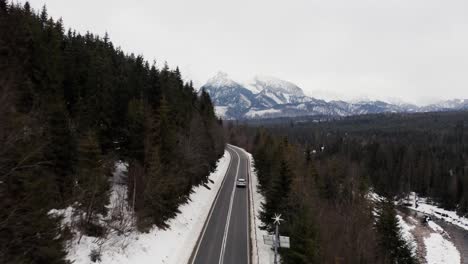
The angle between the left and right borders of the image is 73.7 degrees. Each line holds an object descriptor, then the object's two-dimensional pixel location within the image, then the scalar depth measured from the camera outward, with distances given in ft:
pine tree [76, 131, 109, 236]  63.31
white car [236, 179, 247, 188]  174.50
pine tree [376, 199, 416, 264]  106.42
